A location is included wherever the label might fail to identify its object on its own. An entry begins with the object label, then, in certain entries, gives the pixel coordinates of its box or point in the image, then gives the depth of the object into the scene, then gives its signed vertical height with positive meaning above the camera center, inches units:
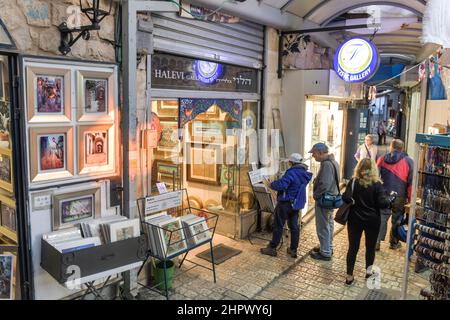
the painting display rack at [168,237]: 181.6 -58.7
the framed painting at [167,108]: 211.9 +3.2
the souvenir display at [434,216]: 157.0 -39.2
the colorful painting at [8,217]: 150.3 -40.9
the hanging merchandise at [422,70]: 289.7 +36.4
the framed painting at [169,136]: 219.0 -12.2
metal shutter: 201.8 +44.1
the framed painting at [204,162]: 277.6 -33.6
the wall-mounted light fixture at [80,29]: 148.0 +31.1
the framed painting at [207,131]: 272.2 -11.2
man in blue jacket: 236.7 -50.2
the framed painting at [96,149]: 163.3 -15.4
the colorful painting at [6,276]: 144.8 -60.1
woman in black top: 194.7 -40.3
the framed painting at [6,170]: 147.0 -22.3
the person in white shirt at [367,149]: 341.7 -27.2
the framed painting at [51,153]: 147.2 -15.9
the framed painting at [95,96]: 160.1 +7.1
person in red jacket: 249.1 -36.5
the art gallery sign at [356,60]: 268.7 +40.3
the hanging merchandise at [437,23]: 164.1 +39.9
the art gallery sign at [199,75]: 204.5 +23.4
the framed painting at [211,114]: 258.7 +0.7
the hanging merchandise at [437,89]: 287.1 +22.7
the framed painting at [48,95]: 143.4 +6.4
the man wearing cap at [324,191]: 234.7 -43.8
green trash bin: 195.9 -79.4
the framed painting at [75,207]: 155.7 -38.9
